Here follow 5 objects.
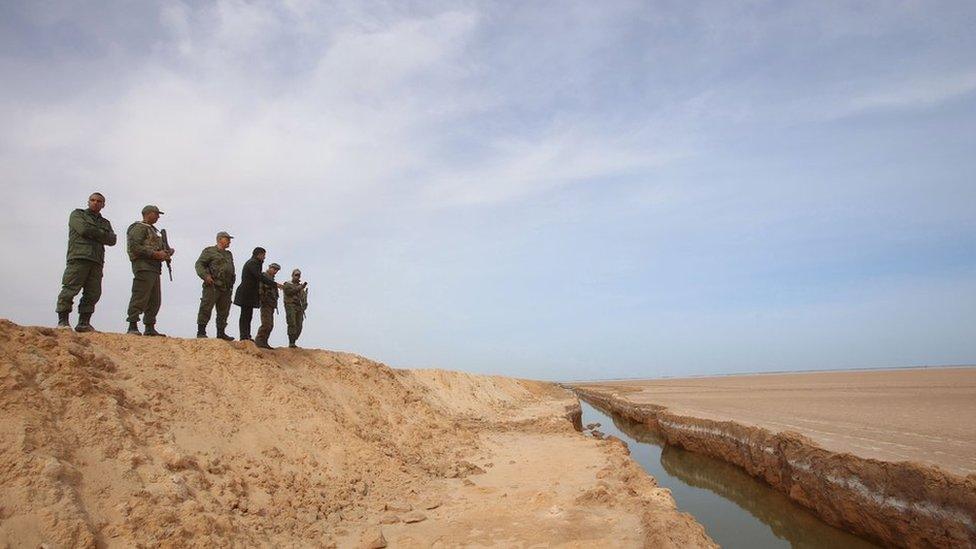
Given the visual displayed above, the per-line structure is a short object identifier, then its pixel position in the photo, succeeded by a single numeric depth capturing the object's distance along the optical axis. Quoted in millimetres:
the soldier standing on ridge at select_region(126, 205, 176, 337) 7078
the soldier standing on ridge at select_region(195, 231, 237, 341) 8039
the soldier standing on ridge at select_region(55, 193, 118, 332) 6375
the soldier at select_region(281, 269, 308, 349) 10406
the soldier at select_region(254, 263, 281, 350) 8930
